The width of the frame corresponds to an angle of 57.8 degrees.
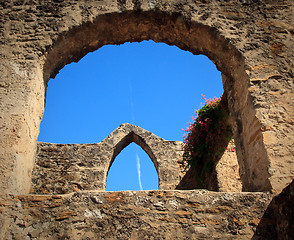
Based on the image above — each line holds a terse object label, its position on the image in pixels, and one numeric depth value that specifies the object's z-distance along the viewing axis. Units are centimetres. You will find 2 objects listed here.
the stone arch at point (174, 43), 299
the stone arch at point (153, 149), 853
